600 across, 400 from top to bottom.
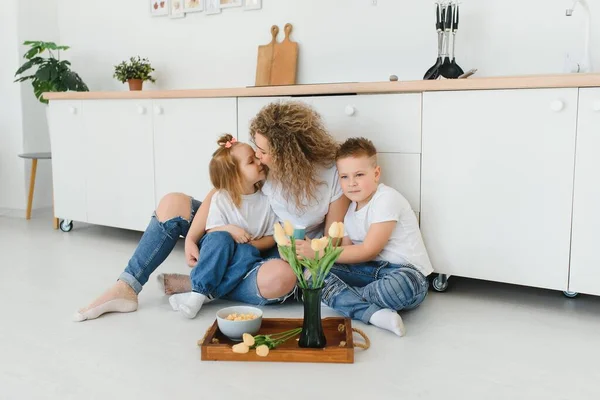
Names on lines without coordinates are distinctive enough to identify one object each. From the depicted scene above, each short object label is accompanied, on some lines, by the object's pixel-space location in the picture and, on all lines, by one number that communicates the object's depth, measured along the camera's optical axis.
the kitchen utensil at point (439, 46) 2.51
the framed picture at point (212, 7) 3.34
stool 3.61
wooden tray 1.66
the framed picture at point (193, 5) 3.41
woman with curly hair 2.06
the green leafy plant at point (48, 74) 3.62
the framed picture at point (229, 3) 3.26
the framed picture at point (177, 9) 3.48
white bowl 1.73
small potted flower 3.46
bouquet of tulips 1.62
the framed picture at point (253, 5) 3.19
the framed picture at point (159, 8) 3.53
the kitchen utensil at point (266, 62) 3.15
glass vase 1.68
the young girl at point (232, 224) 2.04
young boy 1.98
